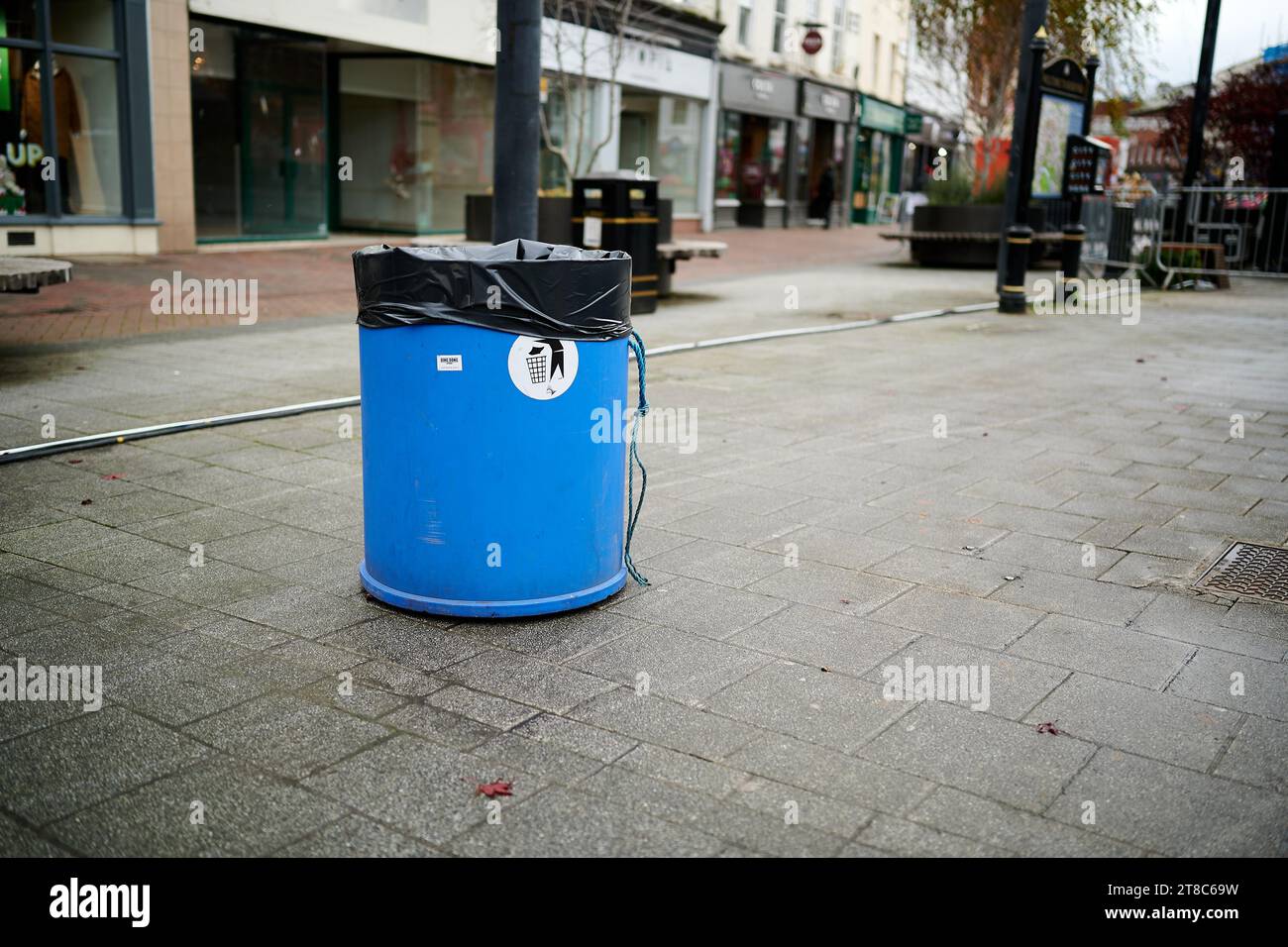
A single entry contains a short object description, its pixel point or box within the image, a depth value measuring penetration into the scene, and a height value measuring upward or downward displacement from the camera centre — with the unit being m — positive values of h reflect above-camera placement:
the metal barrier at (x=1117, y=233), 19.77 +0.08
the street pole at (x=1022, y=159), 14.11 +0.86
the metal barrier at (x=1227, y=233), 19.41 +0.16
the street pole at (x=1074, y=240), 17.25 -0.05
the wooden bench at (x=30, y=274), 8.28 -0.54
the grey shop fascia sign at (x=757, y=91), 31.53 +3.54
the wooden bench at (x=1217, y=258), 19.09 -0.25
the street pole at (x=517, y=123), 6.36 +0.48
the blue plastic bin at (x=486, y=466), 4.00 -0.84
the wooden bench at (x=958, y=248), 21.73 -0.28
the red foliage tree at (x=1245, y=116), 30.70 +3.24
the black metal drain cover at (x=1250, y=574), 4.82 -1.35
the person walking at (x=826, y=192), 35.81 +0.99
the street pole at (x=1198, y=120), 19.72 +2.00
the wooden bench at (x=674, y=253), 14.57 -0.38
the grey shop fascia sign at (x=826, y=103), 35.56 +3.71
